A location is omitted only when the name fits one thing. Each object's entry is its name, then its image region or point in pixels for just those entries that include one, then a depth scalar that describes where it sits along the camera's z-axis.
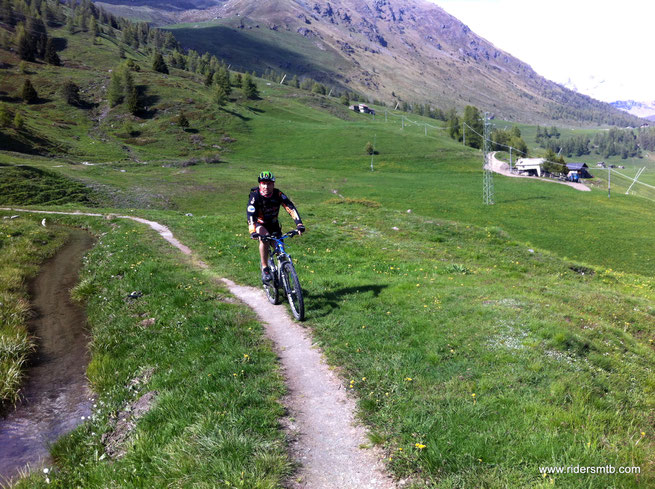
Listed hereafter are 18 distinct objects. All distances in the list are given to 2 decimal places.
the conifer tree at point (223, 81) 156.62
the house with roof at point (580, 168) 163.00
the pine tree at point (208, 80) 163.98
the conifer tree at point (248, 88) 178.11
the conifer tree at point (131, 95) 124.44
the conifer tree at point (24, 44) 149.75
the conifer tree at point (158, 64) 163.00
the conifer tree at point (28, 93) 120.50
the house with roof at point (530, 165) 141.00
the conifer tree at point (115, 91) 128.62
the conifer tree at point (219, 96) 141.65
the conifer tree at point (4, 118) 76.81
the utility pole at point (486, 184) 63.53
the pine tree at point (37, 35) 158.25
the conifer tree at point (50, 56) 155.50
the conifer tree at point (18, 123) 80.30
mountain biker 11.53
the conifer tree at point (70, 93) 126.62
